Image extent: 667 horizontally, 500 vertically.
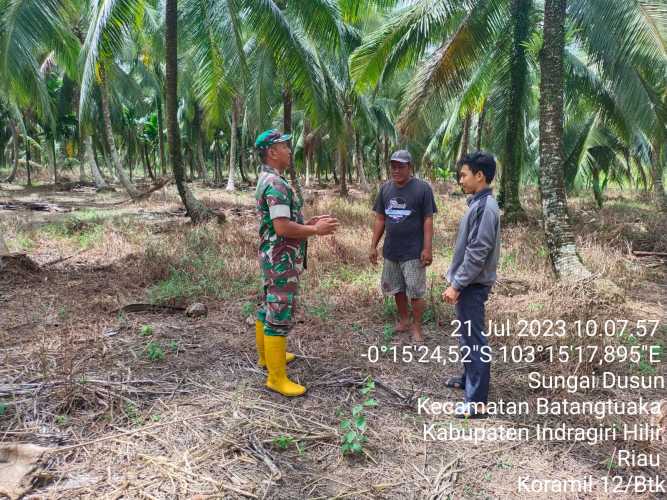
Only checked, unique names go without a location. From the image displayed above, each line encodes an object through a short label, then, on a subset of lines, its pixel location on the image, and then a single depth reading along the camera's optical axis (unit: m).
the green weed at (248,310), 4.82
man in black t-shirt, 4.10
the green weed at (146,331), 4.14
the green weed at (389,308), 4.88
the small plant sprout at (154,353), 3.66
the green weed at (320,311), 4.80
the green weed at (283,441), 2.64
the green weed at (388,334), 4.26
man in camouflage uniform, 3.01
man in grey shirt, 2.87
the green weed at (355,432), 2.56
